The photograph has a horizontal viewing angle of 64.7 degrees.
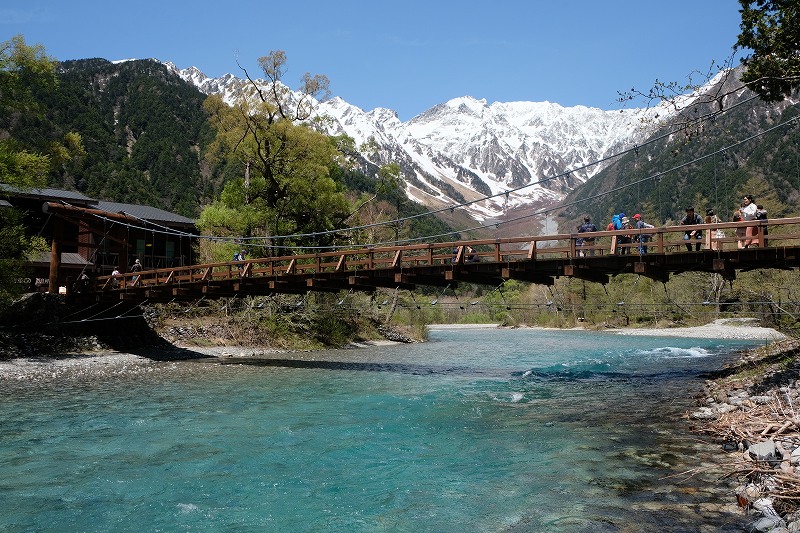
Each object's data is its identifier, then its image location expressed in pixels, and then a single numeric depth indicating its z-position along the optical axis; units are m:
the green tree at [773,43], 14.31
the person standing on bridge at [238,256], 29.84
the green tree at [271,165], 35.31
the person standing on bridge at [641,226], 17.74
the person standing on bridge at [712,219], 17.85
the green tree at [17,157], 23.30
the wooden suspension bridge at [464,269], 17.05
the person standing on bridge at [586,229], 19.80
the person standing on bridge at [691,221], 17.90
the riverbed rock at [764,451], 7.93
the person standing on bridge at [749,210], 17.19
